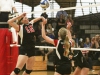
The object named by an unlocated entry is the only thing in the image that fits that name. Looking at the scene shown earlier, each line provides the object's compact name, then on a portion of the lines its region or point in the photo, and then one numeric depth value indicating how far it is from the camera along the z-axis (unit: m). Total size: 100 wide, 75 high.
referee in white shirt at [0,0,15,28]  9.18
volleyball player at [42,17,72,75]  6.16
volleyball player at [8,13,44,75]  7.33
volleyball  7.76
